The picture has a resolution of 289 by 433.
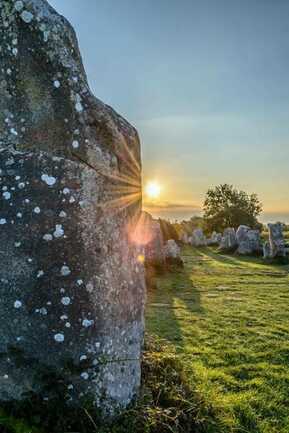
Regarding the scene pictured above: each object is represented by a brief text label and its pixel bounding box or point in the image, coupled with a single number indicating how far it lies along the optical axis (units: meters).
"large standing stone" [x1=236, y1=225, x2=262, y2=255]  30.54
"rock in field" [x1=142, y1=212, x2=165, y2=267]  19.28
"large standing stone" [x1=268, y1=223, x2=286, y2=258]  25.92
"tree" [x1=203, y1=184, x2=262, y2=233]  54.78
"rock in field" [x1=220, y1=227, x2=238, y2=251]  33.12
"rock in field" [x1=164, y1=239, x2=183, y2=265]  21.83
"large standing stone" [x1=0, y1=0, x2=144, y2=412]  3.48
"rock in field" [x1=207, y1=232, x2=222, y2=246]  41.37
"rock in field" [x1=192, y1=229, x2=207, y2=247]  41.31
